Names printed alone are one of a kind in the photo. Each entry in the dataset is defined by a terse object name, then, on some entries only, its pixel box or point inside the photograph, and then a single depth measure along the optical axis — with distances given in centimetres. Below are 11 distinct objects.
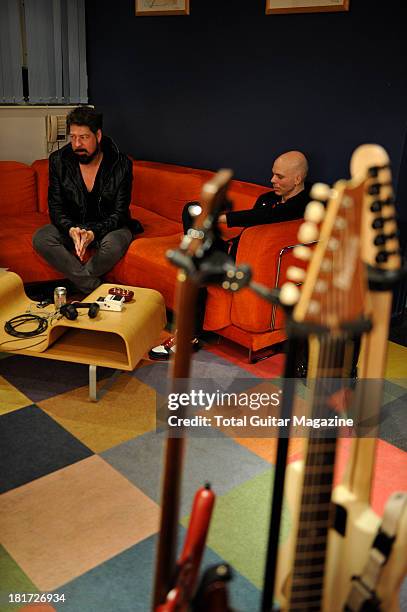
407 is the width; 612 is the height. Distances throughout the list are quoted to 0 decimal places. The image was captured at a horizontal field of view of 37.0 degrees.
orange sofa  332
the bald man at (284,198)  345
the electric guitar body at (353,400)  79
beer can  318
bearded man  392
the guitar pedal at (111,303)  308
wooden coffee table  290
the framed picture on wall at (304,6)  376
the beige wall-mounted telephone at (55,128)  512
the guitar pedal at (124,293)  321
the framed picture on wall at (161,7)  466
